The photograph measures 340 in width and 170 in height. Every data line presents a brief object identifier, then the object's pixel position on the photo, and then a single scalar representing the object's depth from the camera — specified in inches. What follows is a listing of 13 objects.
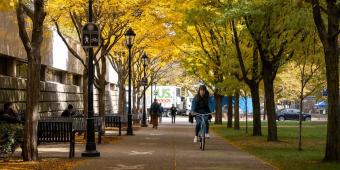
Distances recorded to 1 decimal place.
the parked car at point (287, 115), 2864.2
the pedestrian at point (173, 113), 2284.7
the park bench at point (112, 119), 1218.0
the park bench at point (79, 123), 871.1
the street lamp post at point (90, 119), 695.3
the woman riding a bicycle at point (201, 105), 783.1
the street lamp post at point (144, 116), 1748.5
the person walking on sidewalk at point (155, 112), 1604.3
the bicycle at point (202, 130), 774.1
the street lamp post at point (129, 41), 1126.9
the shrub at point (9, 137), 608.1
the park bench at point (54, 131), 698.2
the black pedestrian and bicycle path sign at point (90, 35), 714.8
